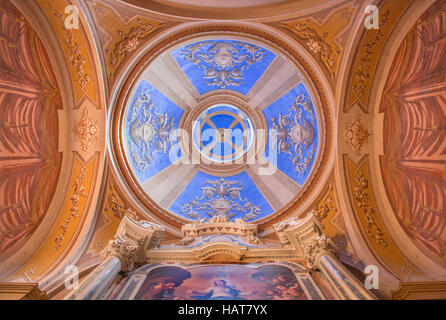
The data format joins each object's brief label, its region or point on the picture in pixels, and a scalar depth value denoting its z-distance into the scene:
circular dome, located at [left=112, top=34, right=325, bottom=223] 11.13
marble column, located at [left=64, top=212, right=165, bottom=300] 6.61
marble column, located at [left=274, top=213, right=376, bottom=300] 6.46
